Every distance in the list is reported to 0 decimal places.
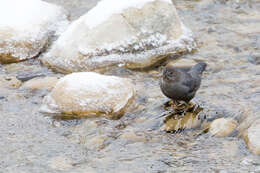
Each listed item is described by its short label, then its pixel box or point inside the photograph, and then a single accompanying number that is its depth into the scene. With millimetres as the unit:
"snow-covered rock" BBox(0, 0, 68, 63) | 14281
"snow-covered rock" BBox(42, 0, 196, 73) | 13703
